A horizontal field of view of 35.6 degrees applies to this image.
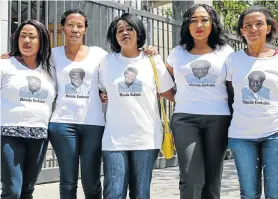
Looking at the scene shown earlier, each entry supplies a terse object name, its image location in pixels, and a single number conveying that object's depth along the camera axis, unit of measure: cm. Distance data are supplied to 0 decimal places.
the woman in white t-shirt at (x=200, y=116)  334
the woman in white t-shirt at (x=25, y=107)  331
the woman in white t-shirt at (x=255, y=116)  315
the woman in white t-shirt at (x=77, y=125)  346
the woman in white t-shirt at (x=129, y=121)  332
